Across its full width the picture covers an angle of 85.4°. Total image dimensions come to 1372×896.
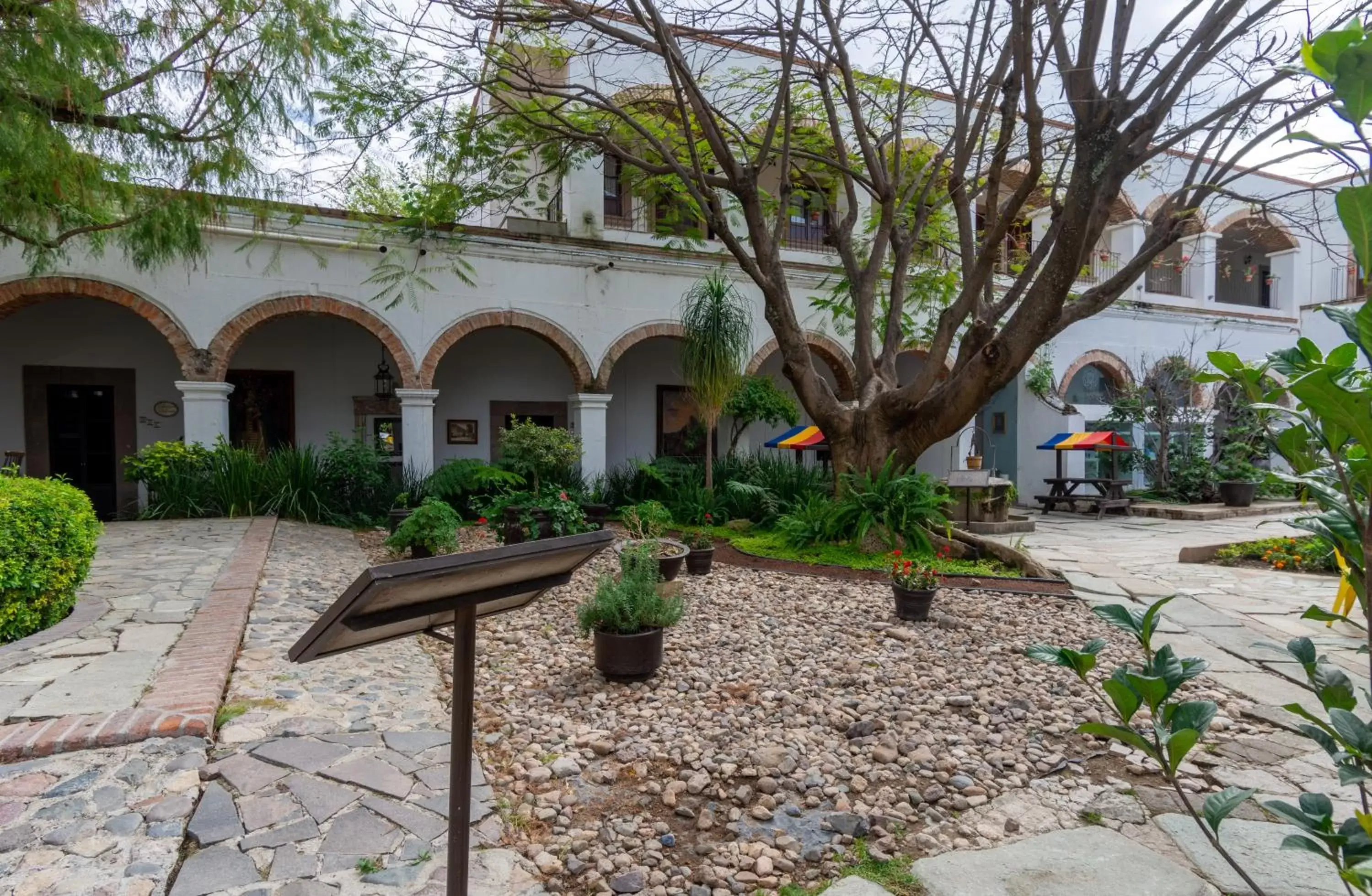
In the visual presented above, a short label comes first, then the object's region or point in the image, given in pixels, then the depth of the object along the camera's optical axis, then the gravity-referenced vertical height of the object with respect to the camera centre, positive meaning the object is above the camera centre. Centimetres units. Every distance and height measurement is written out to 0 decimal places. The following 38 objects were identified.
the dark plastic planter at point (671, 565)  571 -107
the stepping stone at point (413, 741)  296 -127
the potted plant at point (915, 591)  486 -108
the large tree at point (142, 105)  452 +220
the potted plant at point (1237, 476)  1176 -87
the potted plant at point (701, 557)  643 -113
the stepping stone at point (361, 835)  227 -127
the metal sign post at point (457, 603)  143 -38
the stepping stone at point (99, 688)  289 -107
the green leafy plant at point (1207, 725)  108 -49
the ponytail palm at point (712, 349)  911 +97
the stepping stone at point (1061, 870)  211 -133
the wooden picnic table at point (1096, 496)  1170 -115
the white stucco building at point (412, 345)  887 +123
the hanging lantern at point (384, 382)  1107 +72
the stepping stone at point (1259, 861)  210 -131
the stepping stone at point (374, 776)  263 -126
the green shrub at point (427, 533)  648 -90
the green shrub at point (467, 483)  884 -66
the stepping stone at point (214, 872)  203 -124
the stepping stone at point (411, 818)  239 -128
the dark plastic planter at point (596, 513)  887 -103
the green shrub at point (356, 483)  915 -67
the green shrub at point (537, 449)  873 -25
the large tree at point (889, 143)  493 +253
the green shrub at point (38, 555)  365 -64
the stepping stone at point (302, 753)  272 -121
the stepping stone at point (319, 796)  244 -124
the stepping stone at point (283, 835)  224 -124
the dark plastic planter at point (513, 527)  713 -95
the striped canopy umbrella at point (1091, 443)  1124 -28
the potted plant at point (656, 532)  573 -93
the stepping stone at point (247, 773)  253 -120
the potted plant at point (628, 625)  386 -105
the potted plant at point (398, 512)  833 -94
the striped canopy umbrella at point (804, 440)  1091 -20
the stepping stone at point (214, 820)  225 -121
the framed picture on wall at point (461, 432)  1188 -5
